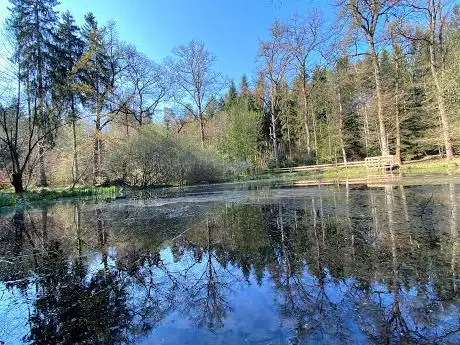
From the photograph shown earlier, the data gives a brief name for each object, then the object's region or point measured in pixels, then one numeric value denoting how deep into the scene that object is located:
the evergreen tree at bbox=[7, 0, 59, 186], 20.12
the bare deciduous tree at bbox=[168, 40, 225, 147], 31.89
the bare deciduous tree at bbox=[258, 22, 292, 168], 32.72
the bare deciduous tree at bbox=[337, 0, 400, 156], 18.91
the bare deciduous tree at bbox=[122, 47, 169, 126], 28.89
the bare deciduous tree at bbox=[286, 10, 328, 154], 32.09
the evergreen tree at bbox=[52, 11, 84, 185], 22.56
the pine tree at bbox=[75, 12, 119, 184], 24.27
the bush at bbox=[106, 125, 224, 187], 23.53
